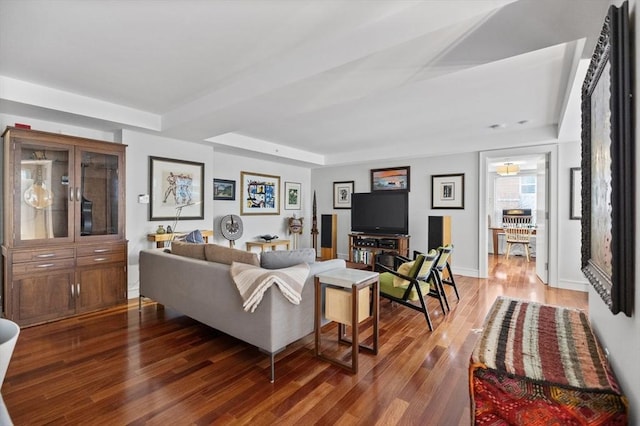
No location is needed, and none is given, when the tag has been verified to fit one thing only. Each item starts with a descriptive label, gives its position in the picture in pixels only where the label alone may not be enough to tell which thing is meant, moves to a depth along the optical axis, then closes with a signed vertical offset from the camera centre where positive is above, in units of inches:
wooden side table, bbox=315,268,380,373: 86.2 -26.2
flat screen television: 221.6 -0.2
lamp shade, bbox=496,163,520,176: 278.6 +39.1
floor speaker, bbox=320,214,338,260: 259.0 -20.5
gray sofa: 86.0 -27.7
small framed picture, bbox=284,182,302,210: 278.4 +15.3
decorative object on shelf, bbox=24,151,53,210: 125.5 +8.4
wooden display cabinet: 119.6 -6.2
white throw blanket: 84.0 -19.5
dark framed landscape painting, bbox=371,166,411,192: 240.7 +26.6
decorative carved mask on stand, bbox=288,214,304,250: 269.4 -11.7
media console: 217.2 -26.3
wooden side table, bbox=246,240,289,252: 237.8 -25.1
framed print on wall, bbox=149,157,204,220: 169.5 +13.0
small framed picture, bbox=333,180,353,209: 275.4 +16.0
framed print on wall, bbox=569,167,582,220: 172.9 +9.5
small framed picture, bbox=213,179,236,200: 221.0 +16.2
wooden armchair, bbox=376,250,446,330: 117.6 -28.2
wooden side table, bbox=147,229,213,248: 162.4 -13.9
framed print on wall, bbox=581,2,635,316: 38.4 +6.5
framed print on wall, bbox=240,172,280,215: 241.1 +14.5
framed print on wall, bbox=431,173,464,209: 215.8 +14.6
